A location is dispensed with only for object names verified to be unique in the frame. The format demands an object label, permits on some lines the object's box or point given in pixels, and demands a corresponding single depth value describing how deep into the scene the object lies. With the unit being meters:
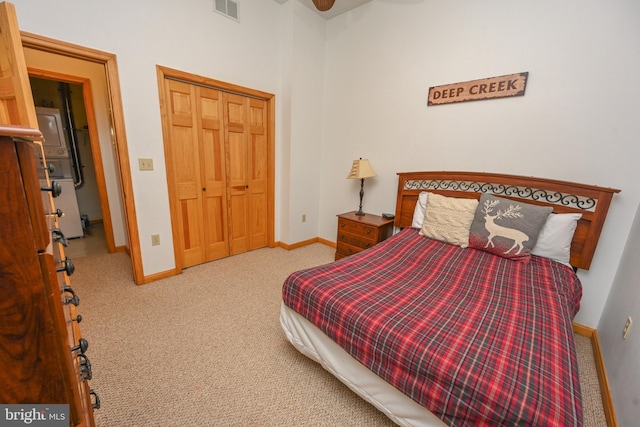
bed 0.89
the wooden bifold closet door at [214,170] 2.53
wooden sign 2.05
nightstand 2.68
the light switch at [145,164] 2.28
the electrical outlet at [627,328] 1.42
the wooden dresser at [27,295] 0.47
